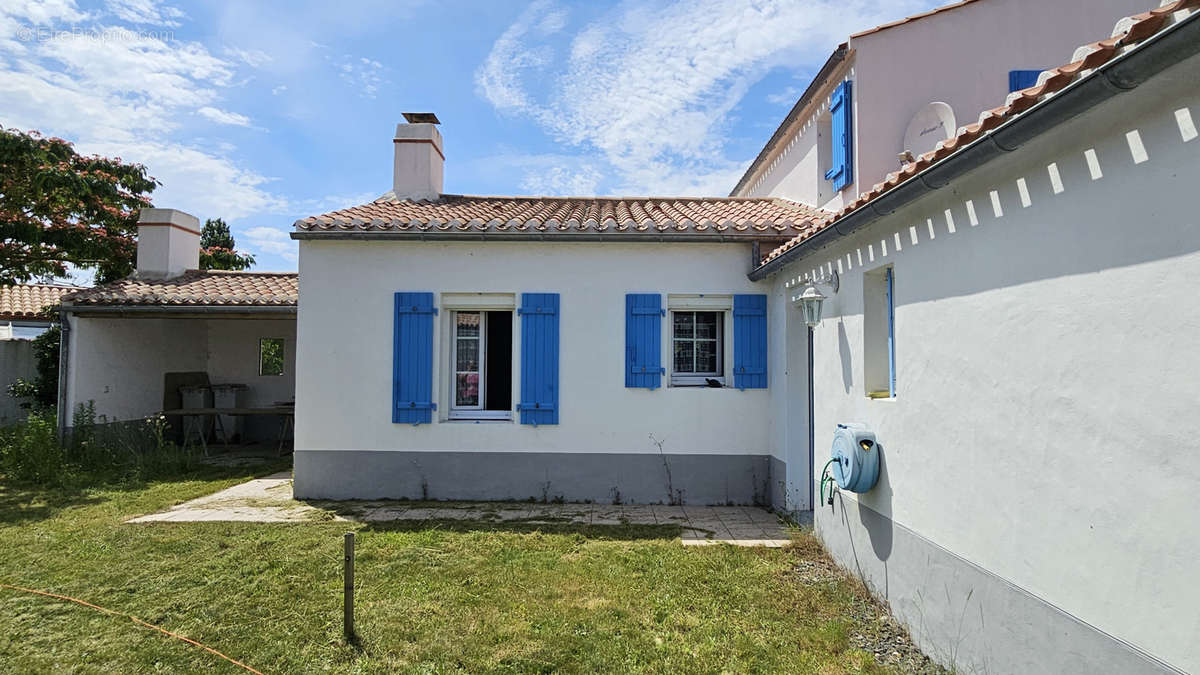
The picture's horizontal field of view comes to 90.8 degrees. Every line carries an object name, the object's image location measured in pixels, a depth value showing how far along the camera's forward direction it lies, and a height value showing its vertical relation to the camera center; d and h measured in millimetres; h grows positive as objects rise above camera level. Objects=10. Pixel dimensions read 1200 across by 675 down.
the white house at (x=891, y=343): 2357 +121
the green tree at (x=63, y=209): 10797 +2925
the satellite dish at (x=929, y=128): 7547 +2970
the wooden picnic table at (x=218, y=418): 11094 -1369
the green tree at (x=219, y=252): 22844 +4447
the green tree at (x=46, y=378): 11922 -480
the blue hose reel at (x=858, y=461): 4566 -801
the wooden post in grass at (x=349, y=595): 4086 -1668
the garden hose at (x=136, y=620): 3878 -1981
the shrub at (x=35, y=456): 9133 -1606
